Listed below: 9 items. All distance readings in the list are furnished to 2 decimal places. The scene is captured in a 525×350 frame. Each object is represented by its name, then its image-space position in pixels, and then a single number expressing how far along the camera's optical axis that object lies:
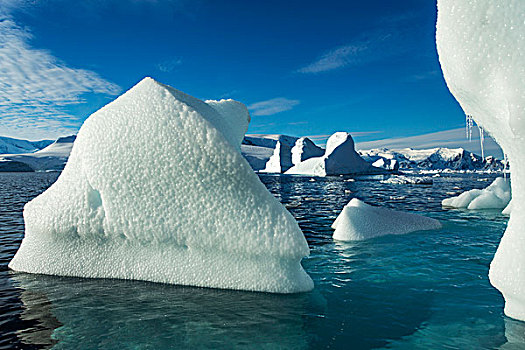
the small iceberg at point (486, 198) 11.49
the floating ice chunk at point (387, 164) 54.03
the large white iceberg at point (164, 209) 3.94
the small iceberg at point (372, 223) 7.14
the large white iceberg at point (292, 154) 48.47
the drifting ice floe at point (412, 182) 24.94
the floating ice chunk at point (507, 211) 10.02
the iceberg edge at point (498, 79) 2.65
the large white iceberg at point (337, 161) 39.09
